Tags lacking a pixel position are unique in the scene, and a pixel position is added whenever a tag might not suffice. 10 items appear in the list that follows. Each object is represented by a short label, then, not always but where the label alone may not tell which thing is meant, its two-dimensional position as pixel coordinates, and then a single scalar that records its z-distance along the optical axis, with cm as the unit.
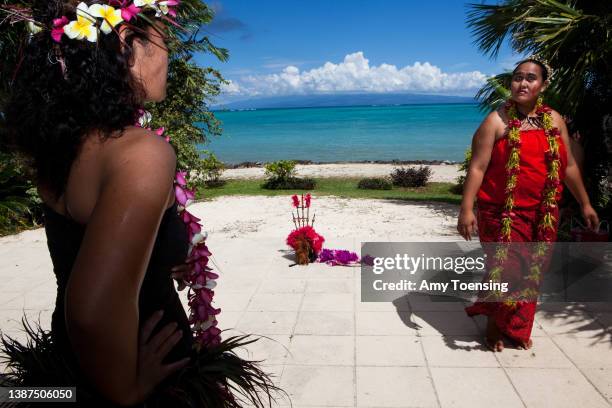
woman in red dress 345
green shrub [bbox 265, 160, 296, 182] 1619
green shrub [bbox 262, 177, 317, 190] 1596
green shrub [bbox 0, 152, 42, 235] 898
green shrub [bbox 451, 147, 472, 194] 1477
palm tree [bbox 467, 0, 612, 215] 482
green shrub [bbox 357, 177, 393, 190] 1595
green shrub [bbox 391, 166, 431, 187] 1648
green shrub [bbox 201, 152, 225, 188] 1484
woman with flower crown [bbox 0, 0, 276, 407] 85
